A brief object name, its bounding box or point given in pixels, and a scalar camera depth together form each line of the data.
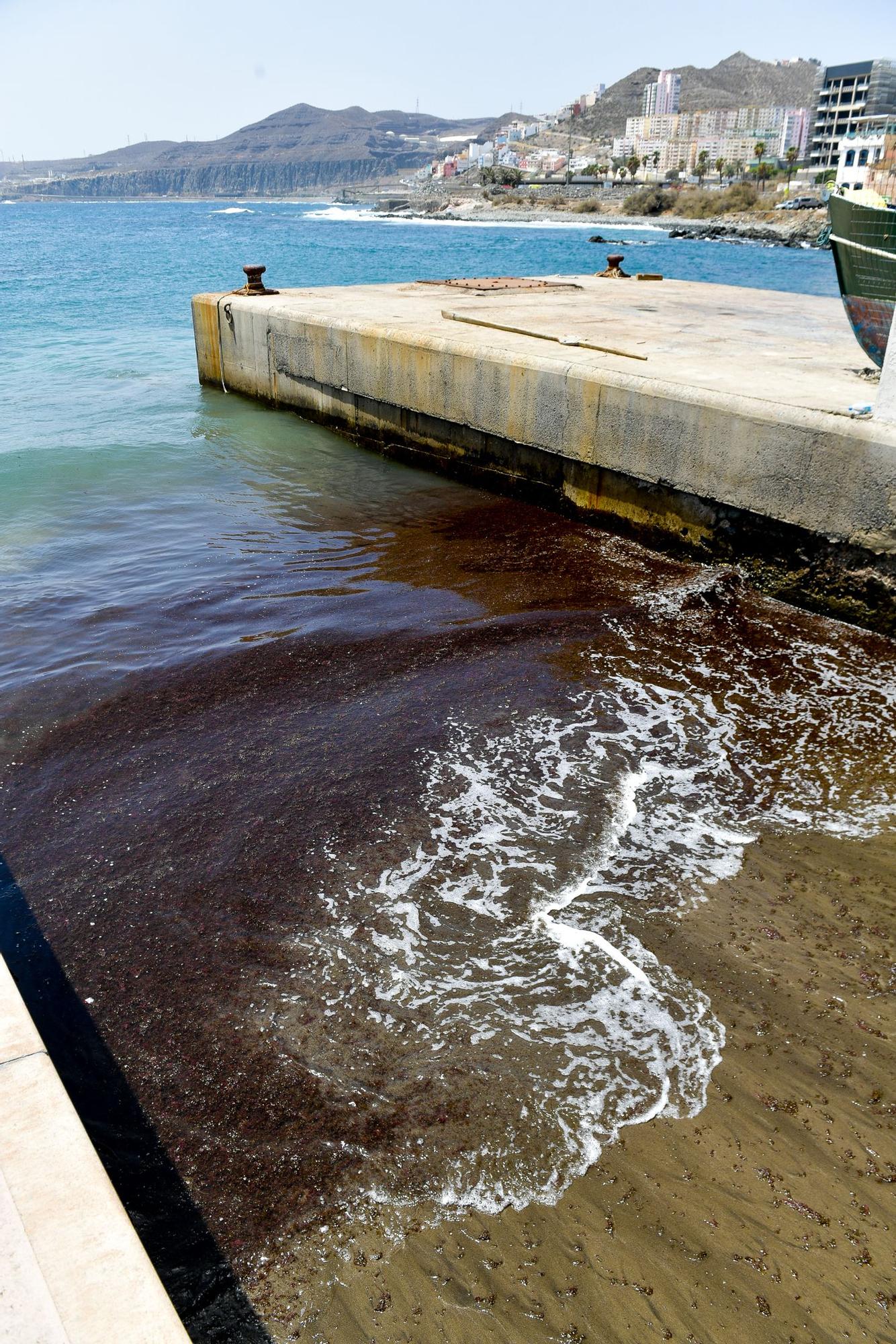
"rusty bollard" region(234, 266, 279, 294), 12.02
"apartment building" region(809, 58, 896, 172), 120.31
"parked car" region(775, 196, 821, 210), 97.19
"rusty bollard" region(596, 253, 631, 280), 14.98
